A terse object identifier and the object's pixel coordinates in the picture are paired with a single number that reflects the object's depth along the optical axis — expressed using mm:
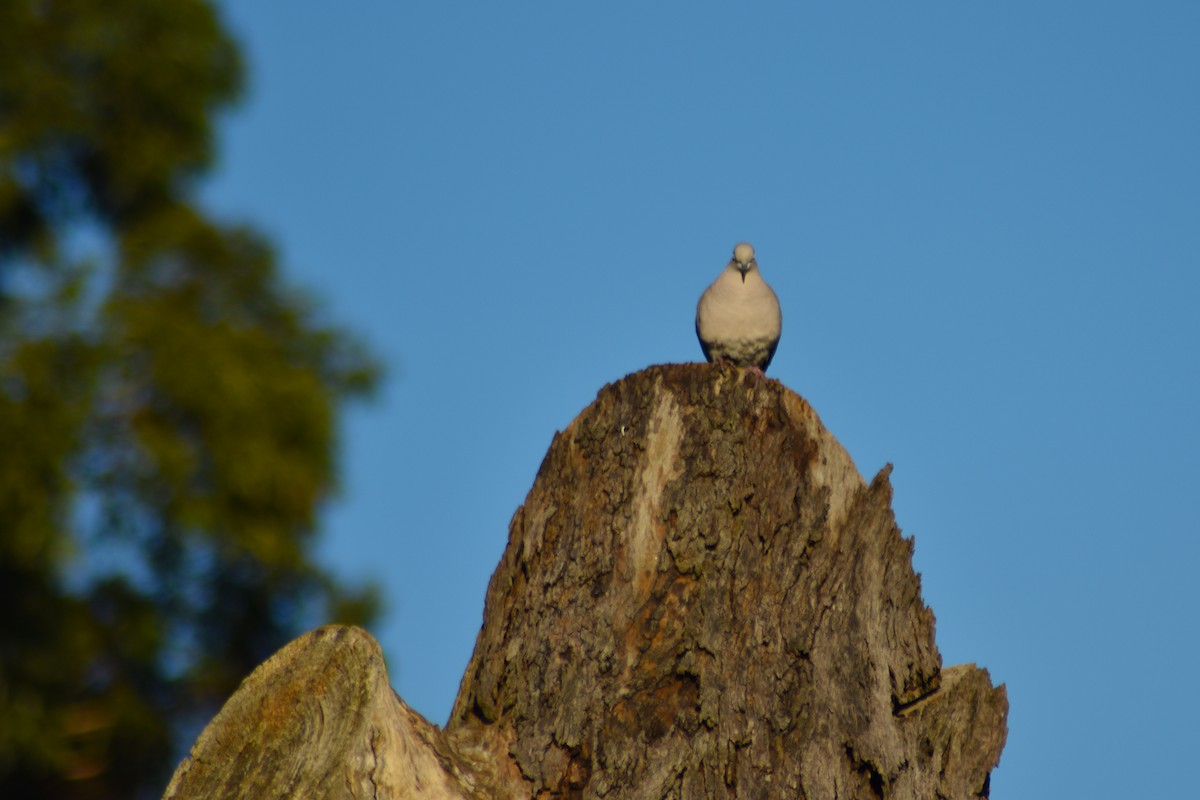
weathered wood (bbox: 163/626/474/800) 10437
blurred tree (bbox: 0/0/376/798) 29141
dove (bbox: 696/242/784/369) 17859
